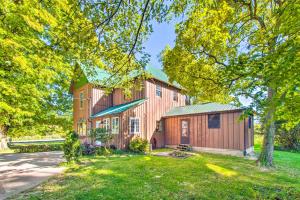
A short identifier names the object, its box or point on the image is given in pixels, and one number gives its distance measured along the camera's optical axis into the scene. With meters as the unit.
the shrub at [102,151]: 11.03
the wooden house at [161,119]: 11.13
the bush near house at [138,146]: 12.02
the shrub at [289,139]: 13.88
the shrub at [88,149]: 10.87
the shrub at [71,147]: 7.76
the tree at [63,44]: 4.69
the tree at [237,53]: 3.07
